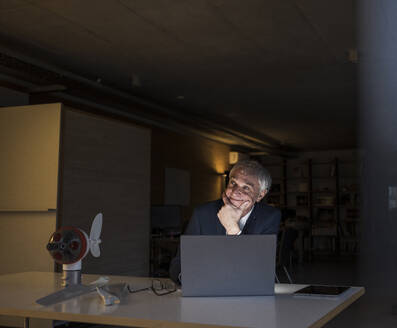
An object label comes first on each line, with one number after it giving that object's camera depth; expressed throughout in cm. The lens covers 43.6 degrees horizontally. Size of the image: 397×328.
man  323
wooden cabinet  597
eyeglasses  260
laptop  234
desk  193
